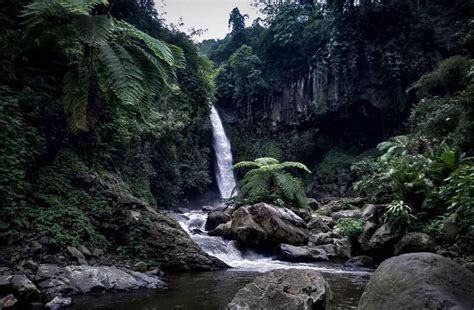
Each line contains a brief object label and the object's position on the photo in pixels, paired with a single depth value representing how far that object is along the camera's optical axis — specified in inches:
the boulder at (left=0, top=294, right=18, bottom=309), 168.1
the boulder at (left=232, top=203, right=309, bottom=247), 365.7
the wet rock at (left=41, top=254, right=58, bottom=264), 216.2
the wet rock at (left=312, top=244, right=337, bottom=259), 355.3
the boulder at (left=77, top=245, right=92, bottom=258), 240.1
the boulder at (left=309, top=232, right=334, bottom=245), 391.3
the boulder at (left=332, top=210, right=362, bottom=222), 461.5
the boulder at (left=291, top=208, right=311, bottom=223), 464.9
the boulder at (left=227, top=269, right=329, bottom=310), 151.6
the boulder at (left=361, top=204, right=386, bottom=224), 315.6
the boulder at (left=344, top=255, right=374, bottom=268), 302.2
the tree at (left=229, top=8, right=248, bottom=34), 1176.8
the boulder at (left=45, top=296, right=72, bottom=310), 178.5
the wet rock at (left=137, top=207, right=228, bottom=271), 272.7
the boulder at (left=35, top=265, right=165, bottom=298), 197.2
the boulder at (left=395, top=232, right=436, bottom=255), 249.3
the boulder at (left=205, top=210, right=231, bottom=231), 450.0
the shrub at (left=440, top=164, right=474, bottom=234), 186.1
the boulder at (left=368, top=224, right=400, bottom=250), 282.1
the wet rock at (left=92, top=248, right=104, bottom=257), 247.1
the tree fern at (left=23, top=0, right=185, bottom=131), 224.5
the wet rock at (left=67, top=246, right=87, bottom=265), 230.2
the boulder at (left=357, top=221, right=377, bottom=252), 309.9
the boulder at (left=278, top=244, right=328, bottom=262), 338.6
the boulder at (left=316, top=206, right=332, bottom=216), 522.5
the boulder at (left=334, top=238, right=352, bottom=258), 339.9
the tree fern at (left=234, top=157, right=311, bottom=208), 472.4
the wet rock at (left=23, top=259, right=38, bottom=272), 203.3
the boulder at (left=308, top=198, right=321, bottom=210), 582.3
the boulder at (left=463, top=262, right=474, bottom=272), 166.5
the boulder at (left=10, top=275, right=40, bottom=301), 179.3
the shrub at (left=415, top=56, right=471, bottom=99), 499.8
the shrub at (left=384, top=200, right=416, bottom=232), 275.1
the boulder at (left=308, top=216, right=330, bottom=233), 430.0
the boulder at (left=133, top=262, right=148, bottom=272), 248.3
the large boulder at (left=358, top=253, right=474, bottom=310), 111.9
